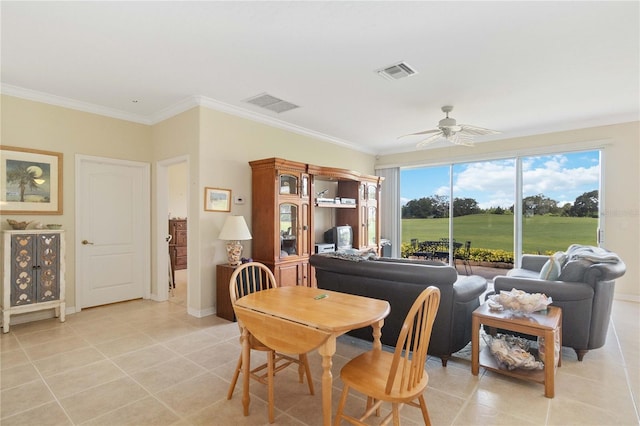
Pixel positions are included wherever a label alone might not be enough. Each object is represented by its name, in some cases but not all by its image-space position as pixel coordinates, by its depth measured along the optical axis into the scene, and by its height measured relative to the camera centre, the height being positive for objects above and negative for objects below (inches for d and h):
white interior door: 162.4 -10.0
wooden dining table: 65.9 -22.9
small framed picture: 156.2 +6.1
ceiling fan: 150.9 +38.8
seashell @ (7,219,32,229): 137.1 -5.4
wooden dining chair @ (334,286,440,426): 59.7 -33.2
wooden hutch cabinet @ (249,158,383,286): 164.1 -1.4
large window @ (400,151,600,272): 199.5 +5.9
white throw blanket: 110.0 -15.0
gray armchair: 107.6 -27.0
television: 212.1 -15.8
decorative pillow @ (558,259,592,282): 110.3 -19.4
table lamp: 150.4 -10.2
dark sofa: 101.5 -25.5
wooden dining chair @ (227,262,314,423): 77.1 -40.9
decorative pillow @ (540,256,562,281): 118.0 -20.5
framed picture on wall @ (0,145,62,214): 139.1 +13.4
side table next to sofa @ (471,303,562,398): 88.1 -33.2
